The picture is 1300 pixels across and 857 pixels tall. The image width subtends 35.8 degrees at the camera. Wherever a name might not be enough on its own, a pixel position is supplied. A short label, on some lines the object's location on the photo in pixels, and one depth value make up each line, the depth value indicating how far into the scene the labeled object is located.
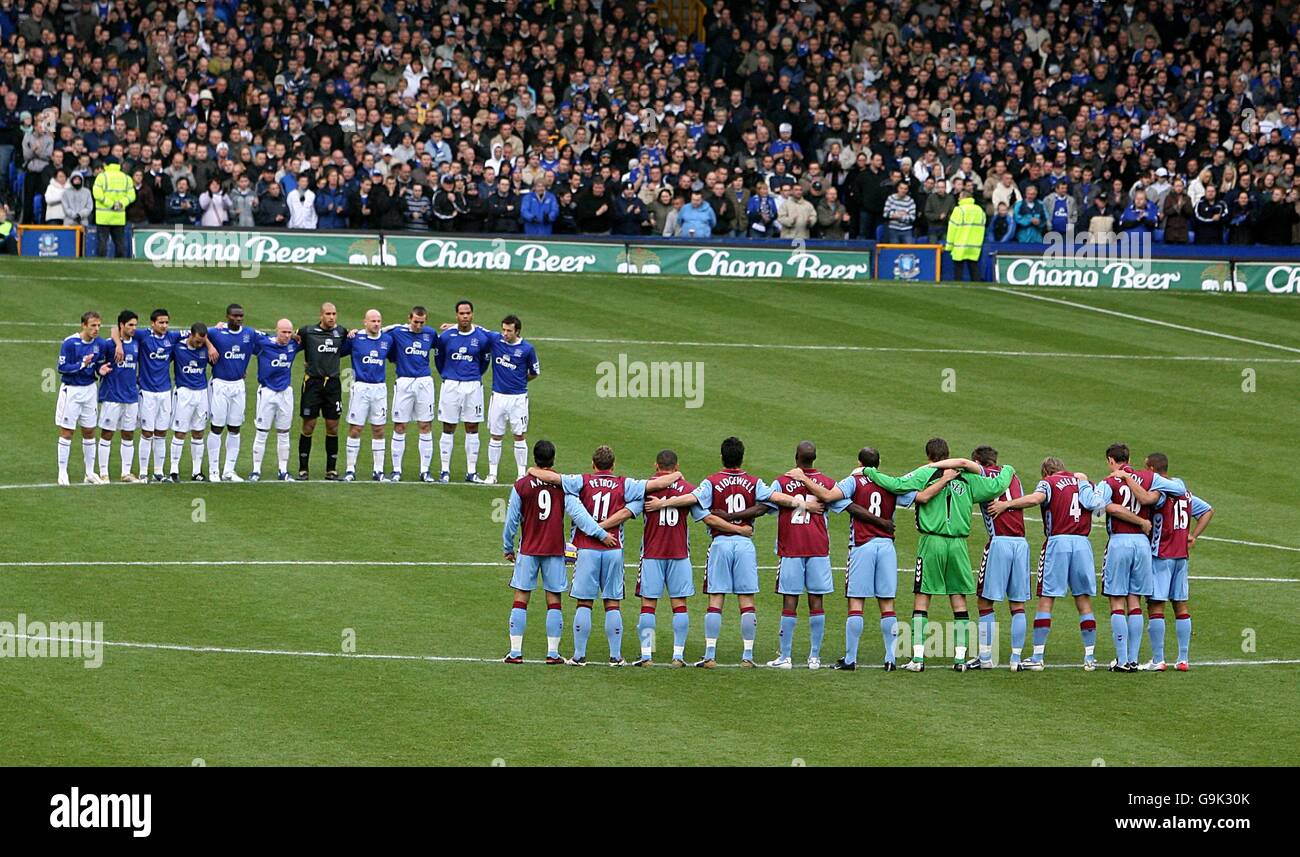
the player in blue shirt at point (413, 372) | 27.14
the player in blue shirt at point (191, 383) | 26.53
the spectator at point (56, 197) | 41.09
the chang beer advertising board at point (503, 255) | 42.53
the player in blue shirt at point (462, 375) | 27.12
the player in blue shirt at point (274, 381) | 26.80
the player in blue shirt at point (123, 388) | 26.42
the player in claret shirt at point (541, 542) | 18.50
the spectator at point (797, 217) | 43.66
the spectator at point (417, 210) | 42.84
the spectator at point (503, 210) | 42.72
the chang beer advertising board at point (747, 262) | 43.09
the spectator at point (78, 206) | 41.34
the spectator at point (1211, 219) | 44.44
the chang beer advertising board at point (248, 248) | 41.47
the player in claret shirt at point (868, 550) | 18.58
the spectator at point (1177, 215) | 44.19
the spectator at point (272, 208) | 42.03
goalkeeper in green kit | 18.69
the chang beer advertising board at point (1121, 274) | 43.53
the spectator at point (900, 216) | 43.53
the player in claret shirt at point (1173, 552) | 18.98
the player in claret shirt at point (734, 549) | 18.61
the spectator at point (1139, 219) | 44.41
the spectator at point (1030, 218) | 43.84
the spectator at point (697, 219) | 43.25
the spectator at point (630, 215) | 43.50
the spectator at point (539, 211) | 42.78
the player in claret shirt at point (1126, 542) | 18.86
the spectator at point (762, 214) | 43.53
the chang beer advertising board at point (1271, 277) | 43.22
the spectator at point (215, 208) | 41.75
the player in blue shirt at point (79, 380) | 26.08
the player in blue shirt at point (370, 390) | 27.08
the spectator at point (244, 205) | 41.88
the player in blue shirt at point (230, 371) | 26.89
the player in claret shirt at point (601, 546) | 18.48
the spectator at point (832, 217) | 43.78
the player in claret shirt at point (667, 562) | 18.53
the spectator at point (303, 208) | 42.31
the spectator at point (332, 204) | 42.44
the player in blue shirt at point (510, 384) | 26.84
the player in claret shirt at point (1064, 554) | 19.05
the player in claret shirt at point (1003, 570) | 18.84
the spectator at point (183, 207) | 41.44
